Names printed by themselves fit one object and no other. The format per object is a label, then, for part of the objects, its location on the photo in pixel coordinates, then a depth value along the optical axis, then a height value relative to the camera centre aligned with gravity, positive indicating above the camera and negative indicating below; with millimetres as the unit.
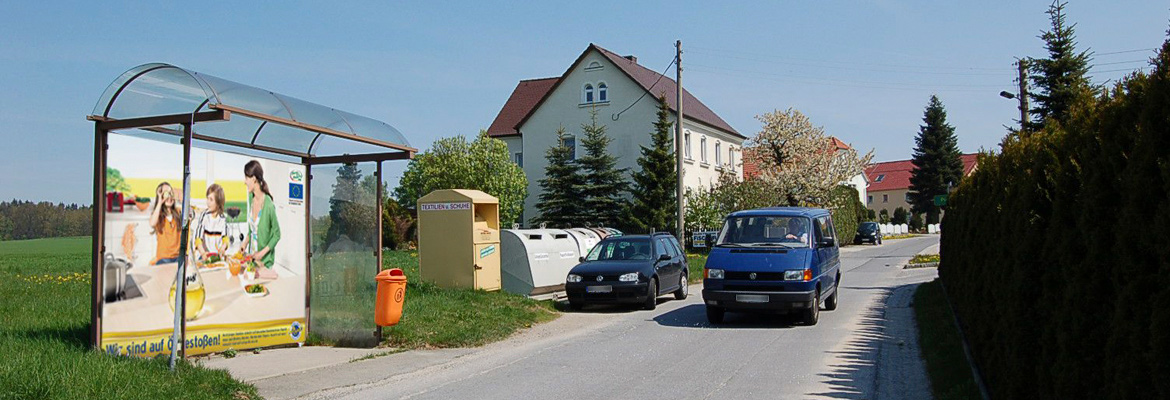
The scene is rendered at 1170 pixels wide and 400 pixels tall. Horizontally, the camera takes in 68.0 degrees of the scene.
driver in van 14852 +35
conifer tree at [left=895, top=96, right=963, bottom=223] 88000 +7212
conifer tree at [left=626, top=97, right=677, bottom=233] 41656 +2236
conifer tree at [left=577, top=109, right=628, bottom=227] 42906 +2660
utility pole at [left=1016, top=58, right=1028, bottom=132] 21453 +3456
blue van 13820 -526
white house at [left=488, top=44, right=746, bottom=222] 45906 +6483
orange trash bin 11375 -769
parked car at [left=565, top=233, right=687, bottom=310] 16719 -768
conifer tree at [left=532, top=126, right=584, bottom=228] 42906 +2198
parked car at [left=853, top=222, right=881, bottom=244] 58625 -195
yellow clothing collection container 17406 -35
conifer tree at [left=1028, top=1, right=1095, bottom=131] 25688 +4754
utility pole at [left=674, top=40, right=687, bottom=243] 28156 +3445
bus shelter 8664 +255
